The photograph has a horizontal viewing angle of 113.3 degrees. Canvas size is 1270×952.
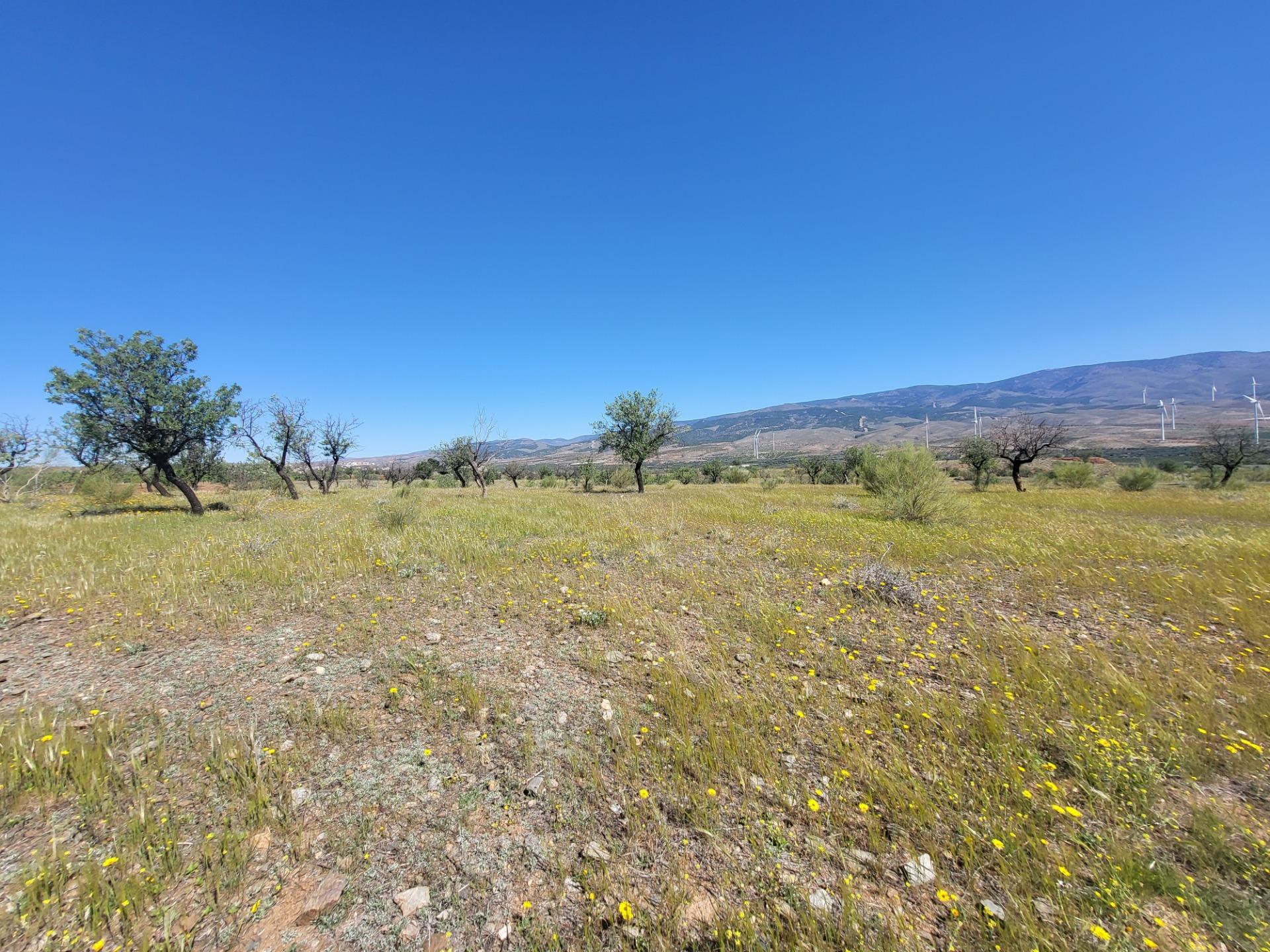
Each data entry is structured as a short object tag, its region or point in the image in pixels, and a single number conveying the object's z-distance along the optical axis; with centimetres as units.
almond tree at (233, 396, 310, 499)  2867
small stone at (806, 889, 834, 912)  228
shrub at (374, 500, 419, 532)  1357
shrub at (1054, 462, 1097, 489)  3272
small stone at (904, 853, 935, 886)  243
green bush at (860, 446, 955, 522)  1438
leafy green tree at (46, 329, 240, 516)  1698
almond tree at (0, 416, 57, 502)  2603
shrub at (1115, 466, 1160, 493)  2961
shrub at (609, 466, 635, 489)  3625
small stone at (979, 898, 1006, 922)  221
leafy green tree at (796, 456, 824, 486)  4588
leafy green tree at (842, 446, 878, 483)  4394
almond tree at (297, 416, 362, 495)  3406
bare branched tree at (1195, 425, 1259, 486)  3256
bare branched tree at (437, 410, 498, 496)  3195
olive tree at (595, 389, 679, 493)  3112
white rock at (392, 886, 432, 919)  226
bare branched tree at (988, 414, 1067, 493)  3139
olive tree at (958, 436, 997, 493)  3431
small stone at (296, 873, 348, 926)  221
